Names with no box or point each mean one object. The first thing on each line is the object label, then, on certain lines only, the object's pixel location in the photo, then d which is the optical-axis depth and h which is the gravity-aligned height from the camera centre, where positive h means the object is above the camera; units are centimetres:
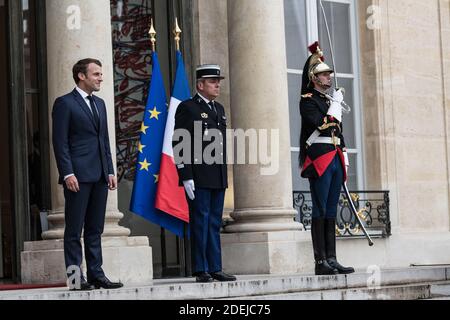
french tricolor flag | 1212 -8
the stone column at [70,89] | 1111 +81
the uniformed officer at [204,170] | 1014 +6
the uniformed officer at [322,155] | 1063 +16
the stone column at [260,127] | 1285 +53
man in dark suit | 912 +11
